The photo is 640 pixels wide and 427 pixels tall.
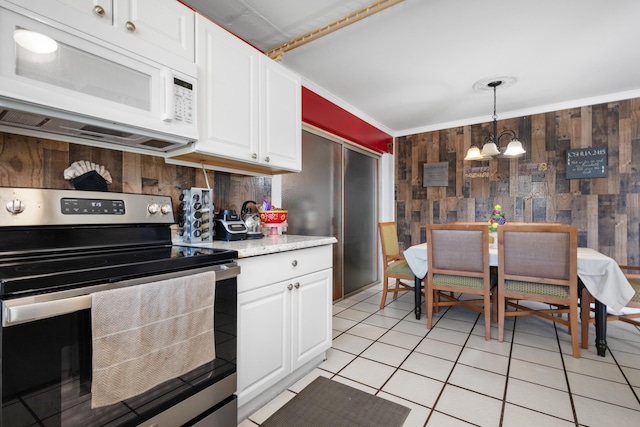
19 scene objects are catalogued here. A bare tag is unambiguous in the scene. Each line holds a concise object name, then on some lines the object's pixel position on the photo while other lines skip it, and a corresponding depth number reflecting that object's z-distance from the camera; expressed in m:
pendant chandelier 3.14
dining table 2.07
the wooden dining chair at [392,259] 3.13
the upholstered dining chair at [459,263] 2.50
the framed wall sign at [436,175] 4.48
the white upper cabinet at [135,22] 1.10
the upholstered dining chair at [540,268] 2.20
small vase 2.96
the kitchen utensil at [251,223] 2.07
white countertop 1.50
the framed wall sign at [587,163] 3.53
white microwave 1.01
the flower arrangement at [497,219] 3.16
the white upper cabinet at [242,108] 1.63
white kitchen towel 0.91
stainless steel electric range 0.81
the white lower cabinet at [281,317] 1.50
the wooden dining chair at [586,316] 2.25
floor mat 1.51
